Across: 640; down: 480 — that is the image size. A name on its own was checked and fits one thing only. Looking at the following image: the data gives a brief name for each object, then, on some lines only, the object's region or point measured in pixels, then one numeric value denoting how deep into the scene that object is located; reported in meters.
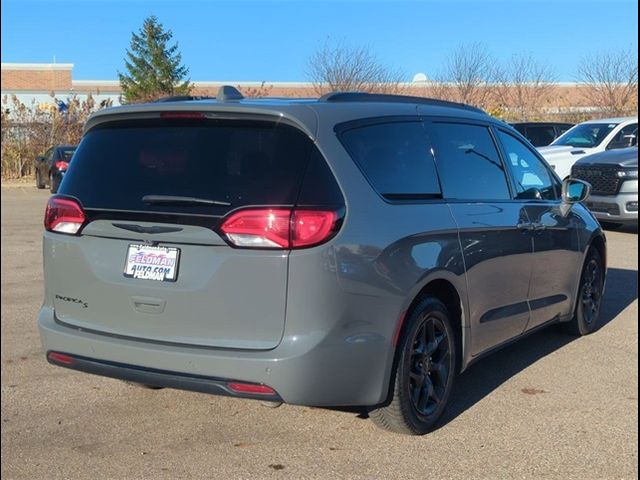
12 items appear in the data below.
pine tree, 32.69
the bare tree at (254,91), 34.82
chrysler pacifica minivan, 3.69
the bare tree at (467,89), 30.78
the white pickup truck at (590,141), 15.91
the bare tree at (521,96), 32.06
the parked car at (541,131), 20.00
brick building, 37.25
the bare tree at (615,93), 29.75
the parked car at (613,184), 13.23
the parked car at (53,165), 21.06
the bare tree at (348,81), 28.48
